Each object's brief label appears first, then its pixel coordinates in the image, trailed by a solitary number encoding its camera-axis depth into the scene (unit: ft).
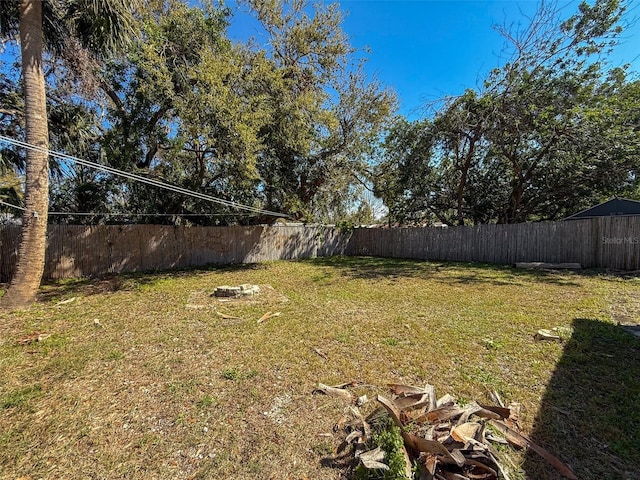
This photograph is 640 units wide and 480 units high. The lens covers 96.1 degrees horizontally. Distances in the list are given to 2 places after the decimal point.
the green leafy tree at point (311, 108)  24.88
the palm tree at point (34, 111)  14.16
